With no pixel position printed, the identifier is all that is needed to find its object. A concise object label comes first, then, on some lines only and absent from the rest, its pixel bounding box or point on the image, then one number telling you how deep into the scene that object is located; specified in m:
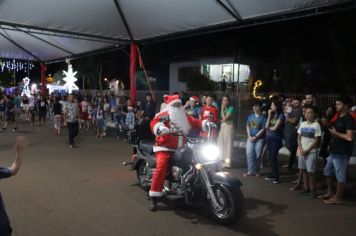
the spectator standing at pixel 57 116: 17.03
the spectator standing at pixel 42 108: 21.22
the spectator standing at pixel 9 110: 18.34
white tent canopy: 11.30
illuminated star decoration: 27.72
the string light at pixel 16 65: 30.67
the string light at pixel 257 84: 27.66
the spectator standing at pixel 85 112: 18.59
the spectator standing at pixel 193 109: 10.45
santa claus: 6.23
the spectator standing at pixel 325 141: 8.34
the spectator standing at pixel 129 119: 14.59
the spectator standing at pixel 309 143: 7.17
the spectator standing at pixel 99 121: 16.41
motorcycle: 5.57
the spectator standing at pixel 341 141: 6.52
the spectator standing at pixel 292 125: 9.09
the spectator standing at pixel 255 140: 8.85
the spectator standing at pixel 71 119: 13.07
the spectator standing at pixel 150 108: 15.06
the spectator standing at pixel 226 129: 9.80
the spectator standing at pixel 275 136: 8.33
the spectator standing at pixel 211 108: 9.56
